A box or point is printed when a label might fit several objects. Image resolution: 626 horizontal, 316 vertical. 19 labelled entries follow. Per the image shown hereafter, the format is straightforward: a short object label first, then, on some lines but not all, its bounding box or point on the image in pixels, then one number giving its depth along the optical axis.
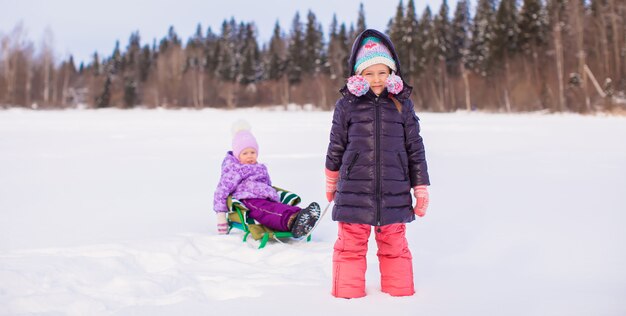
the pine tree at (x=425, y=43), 43.12
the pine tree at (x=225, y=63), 54.03
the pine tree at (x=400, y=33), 45.62
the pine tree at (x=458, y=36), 44.81
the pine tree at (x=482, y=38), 38.84
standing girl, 2.49
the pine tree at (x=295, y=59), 51.44
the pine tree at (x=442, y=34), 42.72
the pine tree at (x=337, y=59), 48.31
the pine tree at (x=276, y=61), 52.62
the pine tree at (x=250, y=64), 53.66
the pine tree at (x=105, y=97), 54.28
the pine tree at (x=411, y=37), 45.00
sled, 3.71
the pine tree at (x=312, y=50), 51.41
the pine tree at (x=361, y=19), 54.61
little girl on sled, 3.73
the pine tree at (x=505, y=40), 37.66
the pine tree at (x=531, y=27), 36.44
